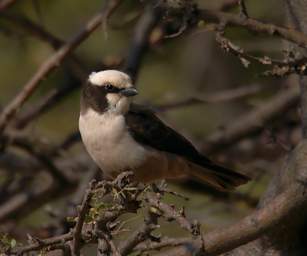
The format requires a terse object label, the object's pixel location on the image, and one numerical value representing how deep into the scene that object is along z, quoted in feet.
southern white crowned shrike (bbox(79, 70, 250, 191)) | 34.45
